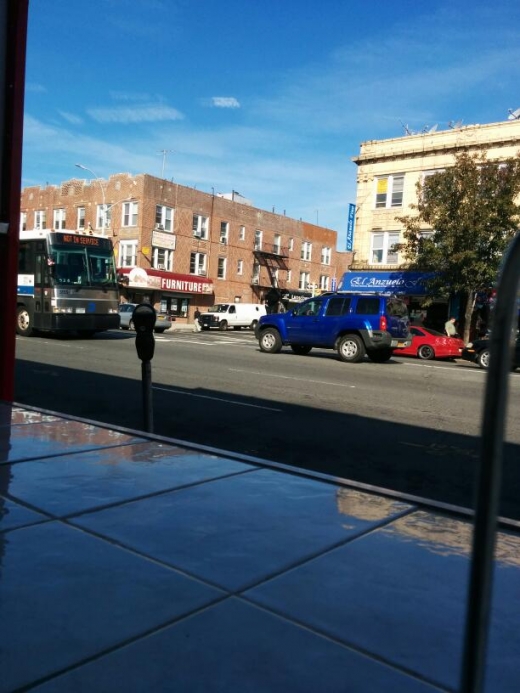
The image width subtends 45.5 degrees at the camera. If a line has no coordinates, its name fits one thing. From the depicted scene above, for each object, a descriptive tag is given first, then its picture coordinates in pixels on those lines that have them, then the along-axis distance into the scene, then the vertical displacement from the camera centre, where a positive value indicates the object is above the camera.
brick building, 43.34 +5.72
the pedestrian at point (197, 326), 38.71 -1.01
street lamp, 42.76 +6.65
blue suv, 17.19 -0.25
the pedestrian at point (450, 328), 24.77 -0.14
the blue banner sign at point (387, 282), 29.41 +1.92
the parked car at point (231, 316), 39.50 -0.28
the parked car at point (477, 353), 18.14 -0.78
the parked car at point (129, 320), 30.27 -0.67
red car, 21.38 -0.73
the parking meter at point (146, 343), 6.11 -0.37
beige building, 29.18 +7.48
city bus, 19.02 +0.62
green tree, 23.12 +4.01
